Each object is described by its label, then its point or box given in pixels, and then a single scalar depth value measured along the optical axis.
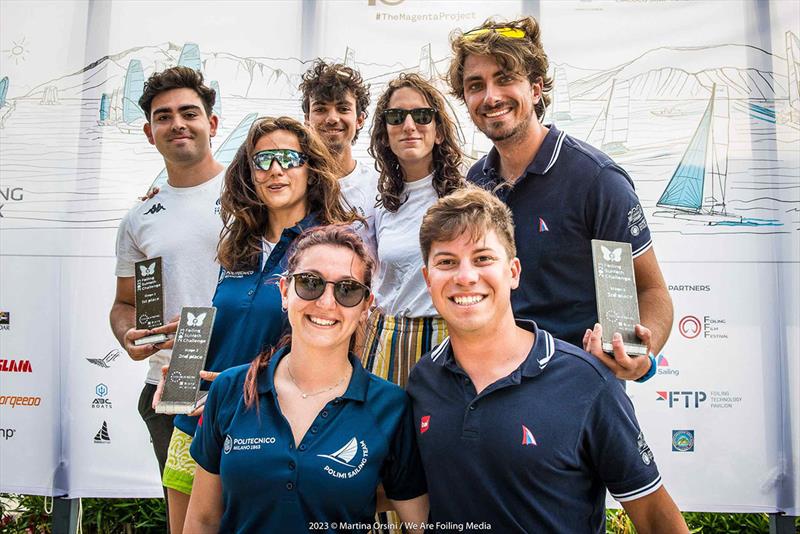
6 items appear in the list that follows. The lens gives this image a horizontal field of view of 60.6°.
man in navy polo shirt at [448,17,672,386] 2.42
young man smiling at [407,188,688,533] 1.83
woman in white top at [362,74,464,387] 2.73
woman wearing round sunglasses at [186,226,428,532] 1.86
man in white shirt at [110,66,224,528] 3.13
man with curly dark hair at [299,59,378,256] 3.47
